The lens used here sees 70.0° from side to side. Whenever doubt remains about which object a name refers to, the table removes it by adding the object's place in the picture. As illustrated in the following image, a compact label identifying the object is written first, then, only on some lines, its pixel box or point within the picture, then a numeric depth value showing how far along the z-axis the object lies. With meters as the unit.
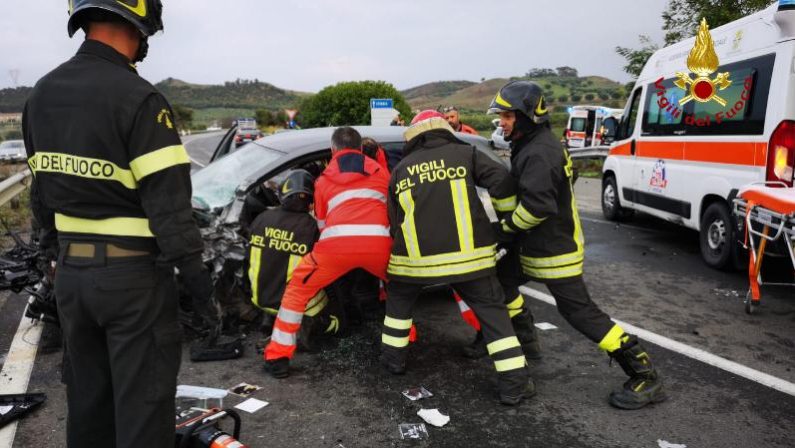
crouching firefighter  4.02
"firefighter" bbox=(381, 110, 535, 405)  3.31
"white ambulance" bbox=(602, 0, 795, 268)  5.14
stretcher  4.17
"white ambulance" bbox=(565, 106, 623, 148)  25.45
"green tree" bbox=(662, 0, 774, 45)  10.15
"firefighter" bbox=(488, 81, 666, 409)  3.22
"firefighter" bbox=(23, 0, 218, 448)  1.93
